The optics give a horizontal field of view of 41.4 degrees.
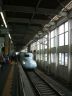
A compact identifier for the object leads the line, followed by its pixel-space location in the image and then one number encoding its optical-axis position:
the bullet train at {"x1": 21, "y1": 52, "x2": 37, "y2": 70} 13.97
